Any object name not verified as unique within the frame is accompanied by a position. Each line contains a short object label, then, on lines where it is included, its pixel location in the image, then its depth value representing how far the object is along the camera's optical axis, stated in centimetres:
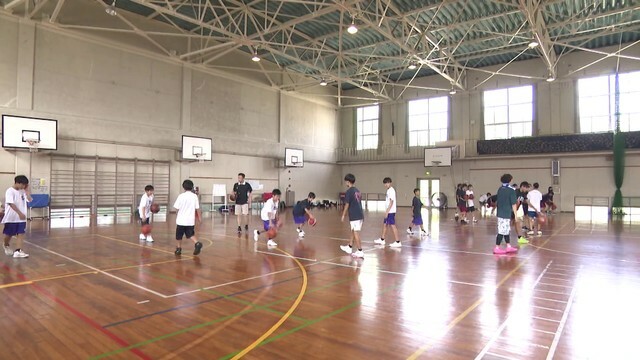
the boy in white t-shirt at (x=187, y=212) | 820
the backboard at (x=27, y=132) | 1575
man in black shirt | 1256
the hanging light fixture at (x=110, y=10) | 1477
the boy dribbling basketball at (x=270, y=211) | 1030
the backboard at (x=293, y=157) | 2766
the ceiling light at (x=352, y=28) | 1559
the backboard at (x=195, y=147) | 2161
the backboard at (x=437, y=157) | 2795
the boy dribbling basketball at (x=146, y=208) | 1020
